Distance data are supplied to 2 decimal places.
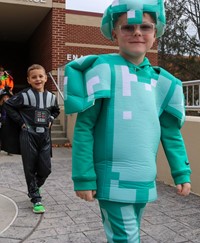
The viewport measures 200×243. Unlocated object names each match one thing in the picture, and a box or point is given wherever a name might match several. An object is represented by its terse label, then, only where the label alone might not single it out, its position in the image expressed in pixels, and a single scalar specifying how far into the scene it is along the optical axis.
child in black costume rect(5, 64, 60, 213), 4.07
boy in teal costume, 1.88
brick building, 11.30
